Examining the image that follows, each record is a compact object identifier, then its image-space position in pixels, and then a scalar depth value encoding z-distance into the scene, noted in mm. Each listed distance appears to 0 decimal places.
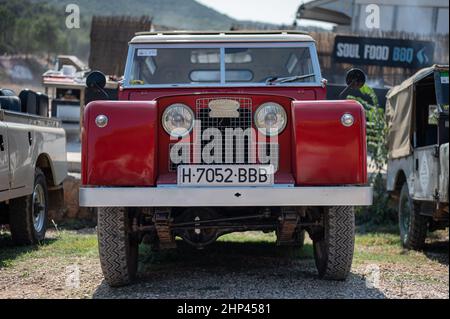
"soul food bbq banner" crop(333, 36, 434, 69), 16109
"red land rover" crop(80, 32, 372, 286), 4867
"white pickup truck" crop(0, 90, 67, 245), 6777
